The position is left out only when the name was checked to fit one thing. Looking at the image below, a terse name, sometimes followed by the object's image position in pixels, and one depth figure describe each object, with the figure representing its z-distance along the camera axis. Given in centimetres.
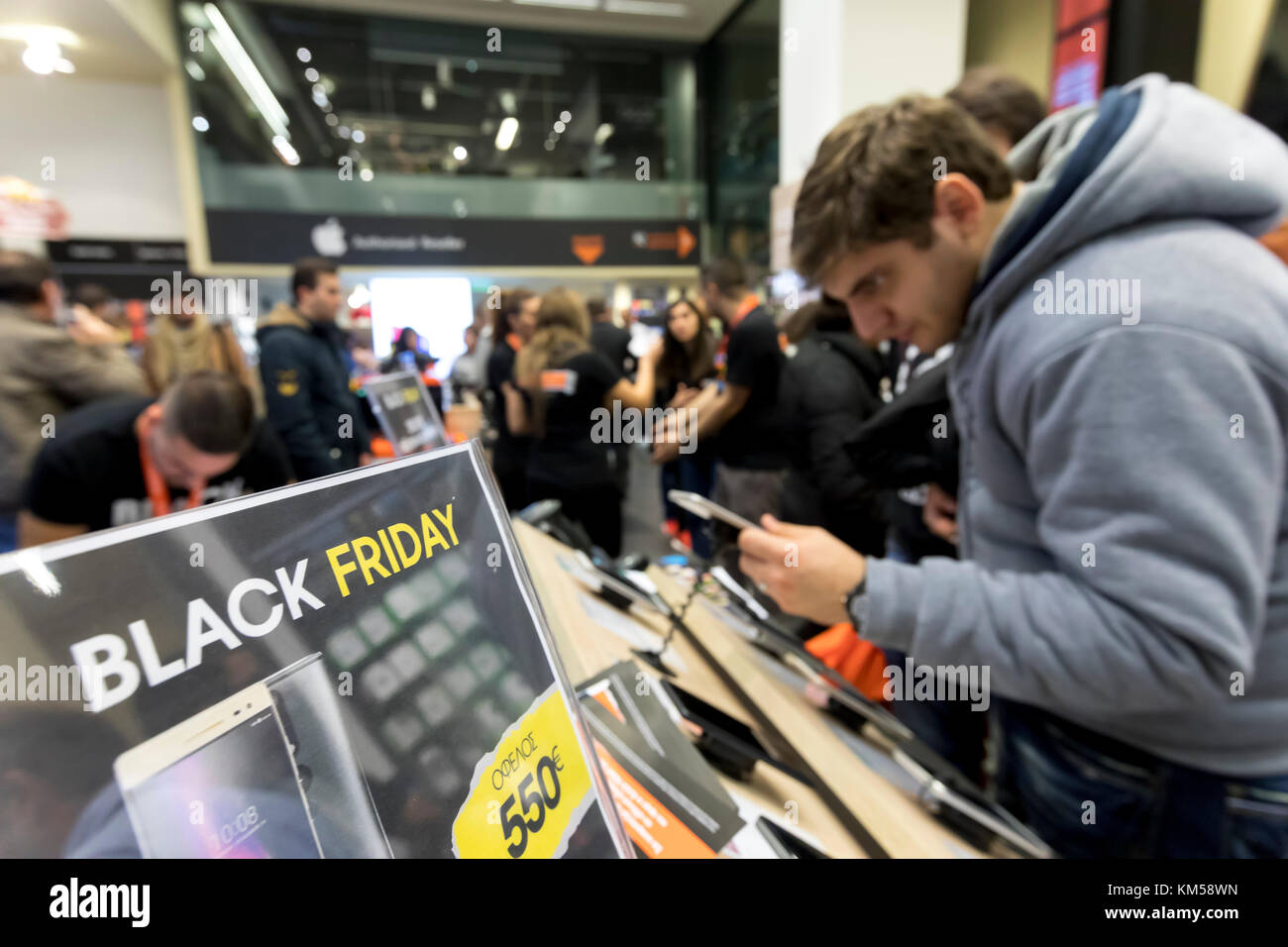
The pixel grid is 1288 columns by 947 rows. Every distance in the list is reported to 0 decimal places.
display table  73
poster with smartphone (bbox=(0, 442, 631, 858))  24
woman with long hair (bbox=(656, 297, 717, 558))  340
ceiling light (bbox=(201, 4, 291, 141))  605
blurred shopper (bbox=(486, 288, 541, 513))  325
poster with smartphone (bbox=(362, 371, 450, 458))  200
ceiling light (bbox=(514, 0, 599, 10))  593
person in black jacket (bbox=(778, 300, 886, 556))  223
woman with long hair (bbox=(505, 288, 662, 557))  257
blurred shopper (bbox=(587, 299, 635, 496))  336
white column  321
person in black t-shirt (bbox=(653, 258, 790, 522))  262
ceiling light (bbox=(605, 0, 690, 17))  632
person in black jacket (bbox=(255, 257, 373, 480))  272
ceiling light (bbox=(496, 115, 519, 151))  708
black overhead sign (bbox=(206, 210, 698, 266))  642
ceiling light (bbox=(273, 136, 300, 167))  669
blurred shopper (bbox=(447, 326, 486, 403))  452
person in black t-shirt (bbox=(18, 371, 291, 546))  142
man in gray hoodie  64
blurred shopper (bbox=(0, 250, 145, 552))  179
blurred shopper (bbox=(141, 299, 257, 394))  335
